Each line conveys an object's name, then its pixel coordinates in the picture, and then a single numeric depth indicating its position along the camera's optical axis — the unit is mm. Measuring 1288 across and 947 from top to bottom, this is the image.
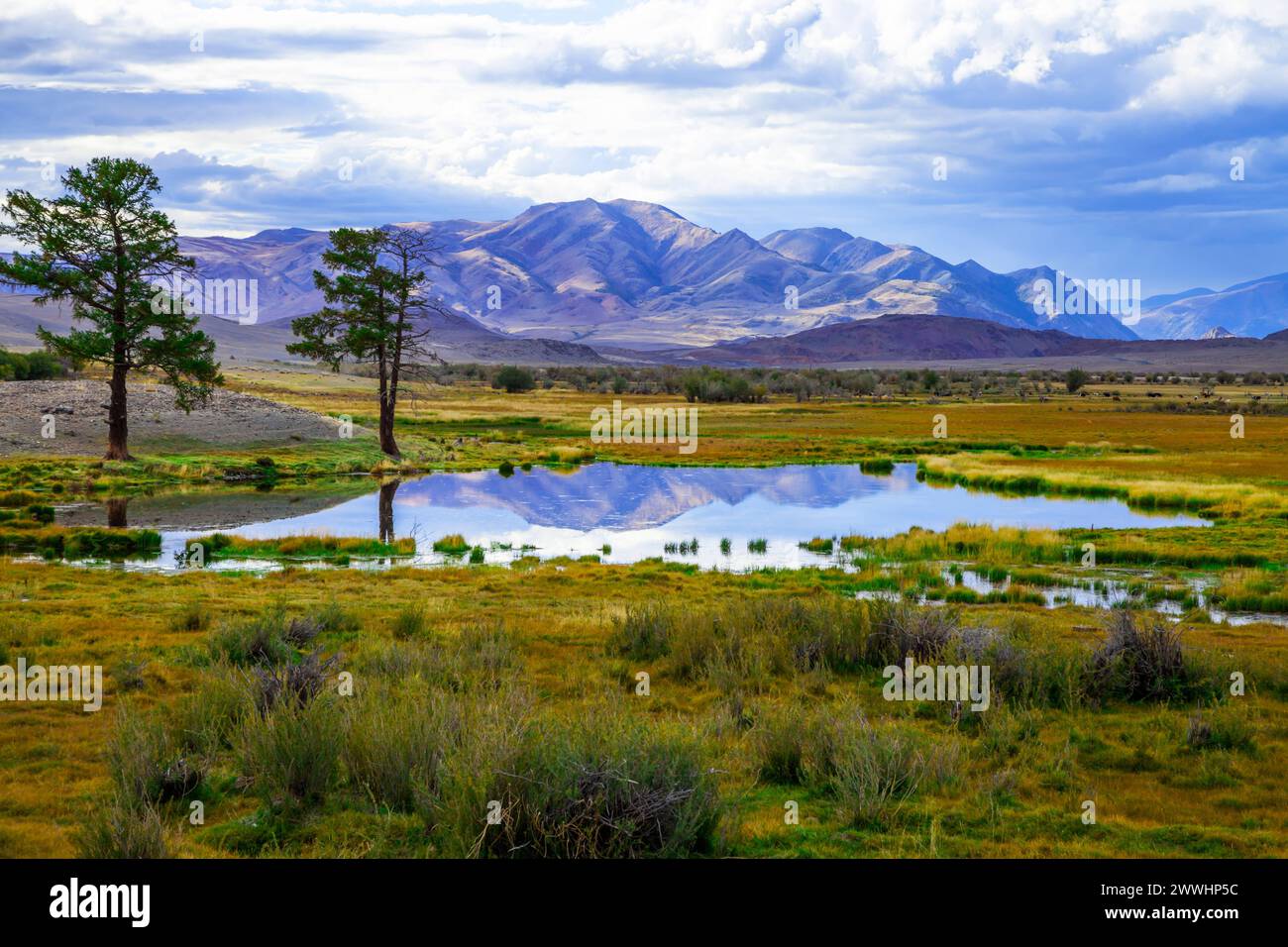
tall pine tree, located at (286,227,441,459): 41000
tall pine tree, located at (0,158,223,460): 33125
